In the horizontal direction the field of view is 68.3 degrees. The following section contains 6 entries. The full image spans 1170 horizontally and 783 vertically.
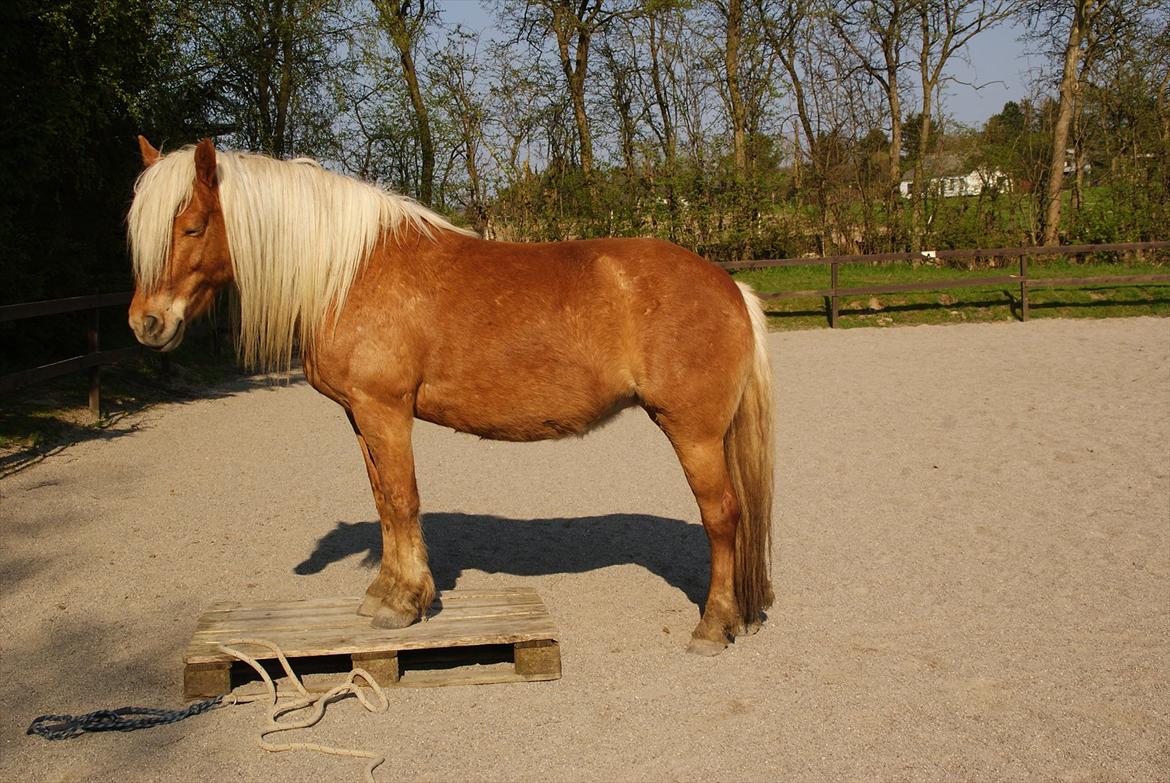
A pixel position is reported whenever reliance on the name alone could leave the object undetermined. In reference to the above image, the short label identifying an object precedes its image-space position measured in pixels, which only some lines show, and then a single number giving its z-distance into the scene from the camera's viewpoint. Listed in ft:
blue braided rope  10.18
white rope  10.30
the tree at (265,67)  52.37
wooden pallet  11.32
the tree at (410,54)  65.41
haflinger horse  11.94
